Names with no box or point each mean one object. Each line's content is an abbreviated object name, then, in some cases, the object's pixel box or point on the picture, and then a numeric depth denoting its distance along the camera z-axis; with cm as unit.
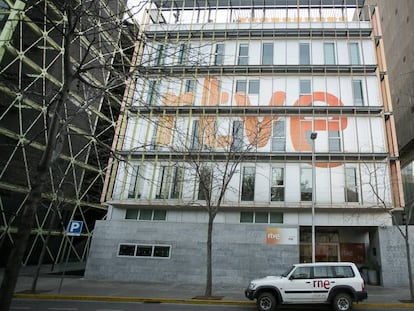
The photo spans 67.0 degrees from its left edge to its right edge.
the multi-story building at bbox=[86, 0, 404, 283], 1856
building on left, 2139
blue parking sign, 1394
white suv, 1070
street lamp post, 1666
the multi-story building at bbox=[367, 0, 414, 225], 3036
